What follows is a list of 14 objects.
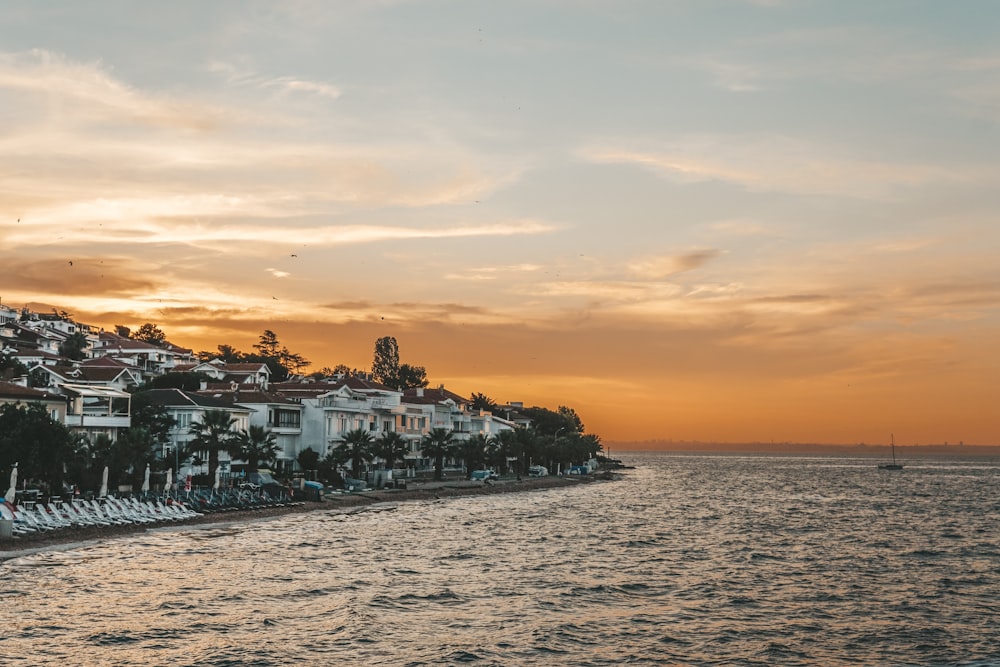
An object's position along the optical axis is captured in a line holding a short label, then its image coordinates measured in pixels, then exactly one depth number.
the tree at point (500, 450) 139.95
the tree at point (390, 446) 110.94
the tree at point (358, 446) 104.56
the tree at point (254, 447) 88.31
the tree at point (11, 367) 101.19
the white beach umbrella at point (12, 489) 56.22
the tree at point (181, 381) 122.94
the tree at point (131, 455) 69.56
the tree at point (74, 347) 171.62
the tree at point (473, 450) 131.38
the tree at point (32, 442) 61.81
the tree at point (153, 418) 89.44
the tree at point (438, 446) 125.19
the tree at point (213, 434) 83.56
